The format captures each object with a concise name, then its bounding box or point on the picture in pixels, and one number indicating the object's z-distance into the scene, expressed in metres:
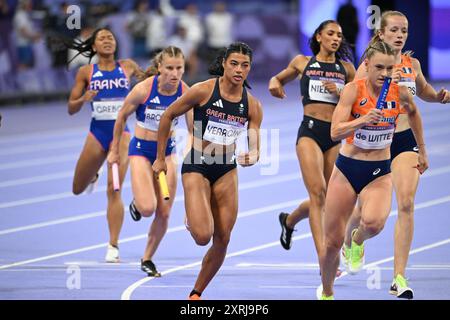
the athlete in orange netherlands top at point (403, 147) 16.86
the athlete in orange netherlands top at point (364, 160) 15.72
